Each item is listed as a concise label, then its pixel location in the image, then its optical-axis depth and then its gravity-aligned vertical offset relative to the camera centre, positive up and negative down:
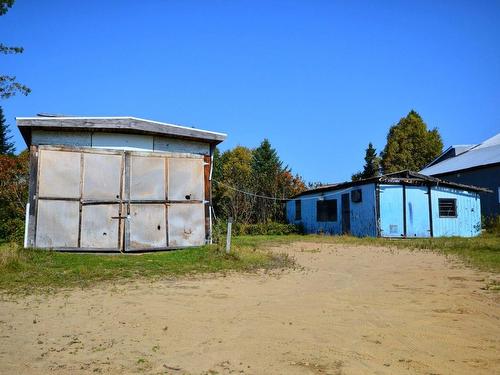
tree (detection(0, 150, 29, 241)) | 15.91 +1.43
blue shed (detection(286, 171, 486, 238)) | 21.02 +0.98
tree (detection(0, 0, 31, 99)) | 15.27 +5.56
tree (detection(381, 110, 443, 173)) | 38.19 +7.01
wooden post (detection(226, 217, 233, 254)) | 11.15 -0.25
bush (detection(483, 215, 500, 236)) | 22.88 +0.19
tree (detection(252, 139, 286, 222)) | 27.50 +2.27
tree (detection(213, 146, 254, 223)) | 26.25 +1.79
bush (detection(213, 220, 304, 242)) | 25.08 -0.08
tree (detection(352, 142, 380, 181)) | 40.38 +5.61
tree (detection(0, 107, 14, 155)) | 45.21 +8.76
